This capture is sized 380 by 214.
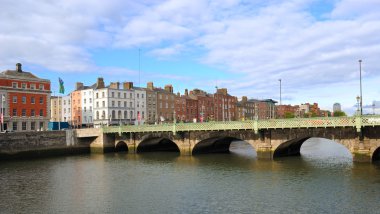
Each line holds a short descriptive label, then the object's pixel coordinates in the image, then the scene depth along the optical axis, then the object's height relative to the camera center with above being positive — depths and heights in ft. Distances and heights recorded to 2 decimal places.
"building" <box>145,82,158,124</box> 422.61 +15.47
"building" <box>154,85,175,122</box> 437.58 +15.88
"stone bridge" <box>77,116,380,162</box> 150.10 -9.48
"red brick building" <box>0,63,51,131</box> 273.75 +14.85
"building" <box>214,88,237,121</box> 528.22 +18.06
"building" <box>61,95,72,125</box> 424.21 +11.58
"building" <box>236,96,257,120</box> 592.36 +13.15
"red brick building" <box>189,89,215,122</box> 497.46 +21.05
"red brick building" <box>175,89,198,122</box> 458.74 +12.52
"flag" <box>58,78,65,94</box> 271.08 +22.96
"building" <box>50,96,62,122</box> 439.63 +9.55
